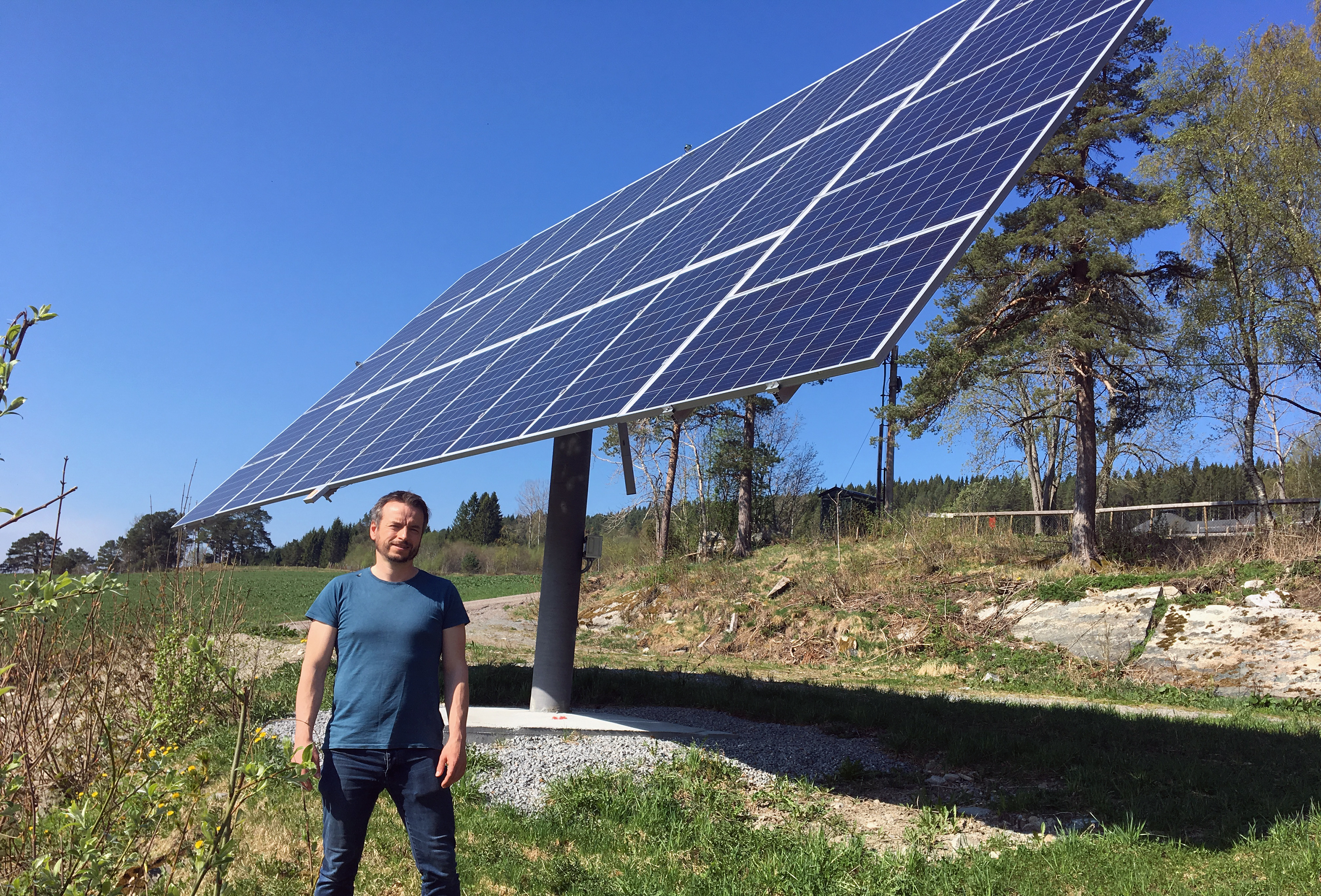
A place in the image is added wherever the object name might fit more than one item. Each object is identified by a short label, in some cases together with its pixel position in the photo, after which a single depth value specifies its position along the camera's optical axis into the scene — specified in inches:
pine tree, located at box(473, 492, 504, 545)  3567.9
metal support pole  372.5
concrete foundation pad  326.6
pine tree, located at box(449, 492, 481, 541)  3513.8
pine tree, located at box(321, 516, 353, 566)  3417.8
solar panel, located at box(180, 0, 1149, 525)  227.3
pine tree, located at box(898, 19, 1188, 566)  792.9
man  148.4
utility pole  1278.3
